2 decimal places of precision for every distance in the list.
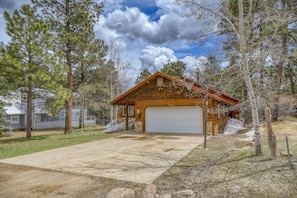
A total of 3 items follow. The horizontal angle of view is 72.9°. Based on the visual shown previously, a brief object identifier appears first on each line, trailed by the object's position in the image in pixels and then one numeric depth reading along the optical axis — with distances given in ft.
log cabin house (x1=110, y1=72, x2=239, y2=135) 44.45
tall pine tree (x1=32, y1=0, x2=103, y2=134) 49.65
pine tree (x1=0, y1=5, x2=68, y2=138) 41.50
